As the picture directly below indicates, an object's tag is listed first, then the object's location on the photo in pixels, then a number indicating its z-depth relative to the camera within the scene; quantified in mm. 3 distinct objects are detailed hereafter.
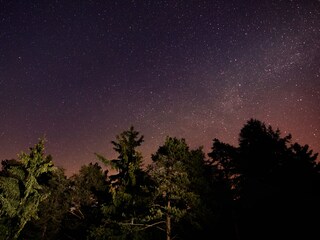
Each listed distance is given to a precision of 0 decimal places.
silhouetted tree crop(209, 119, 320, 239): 24984
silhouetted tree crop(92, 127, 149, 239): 17953
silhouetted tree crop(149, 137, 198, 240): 17000
